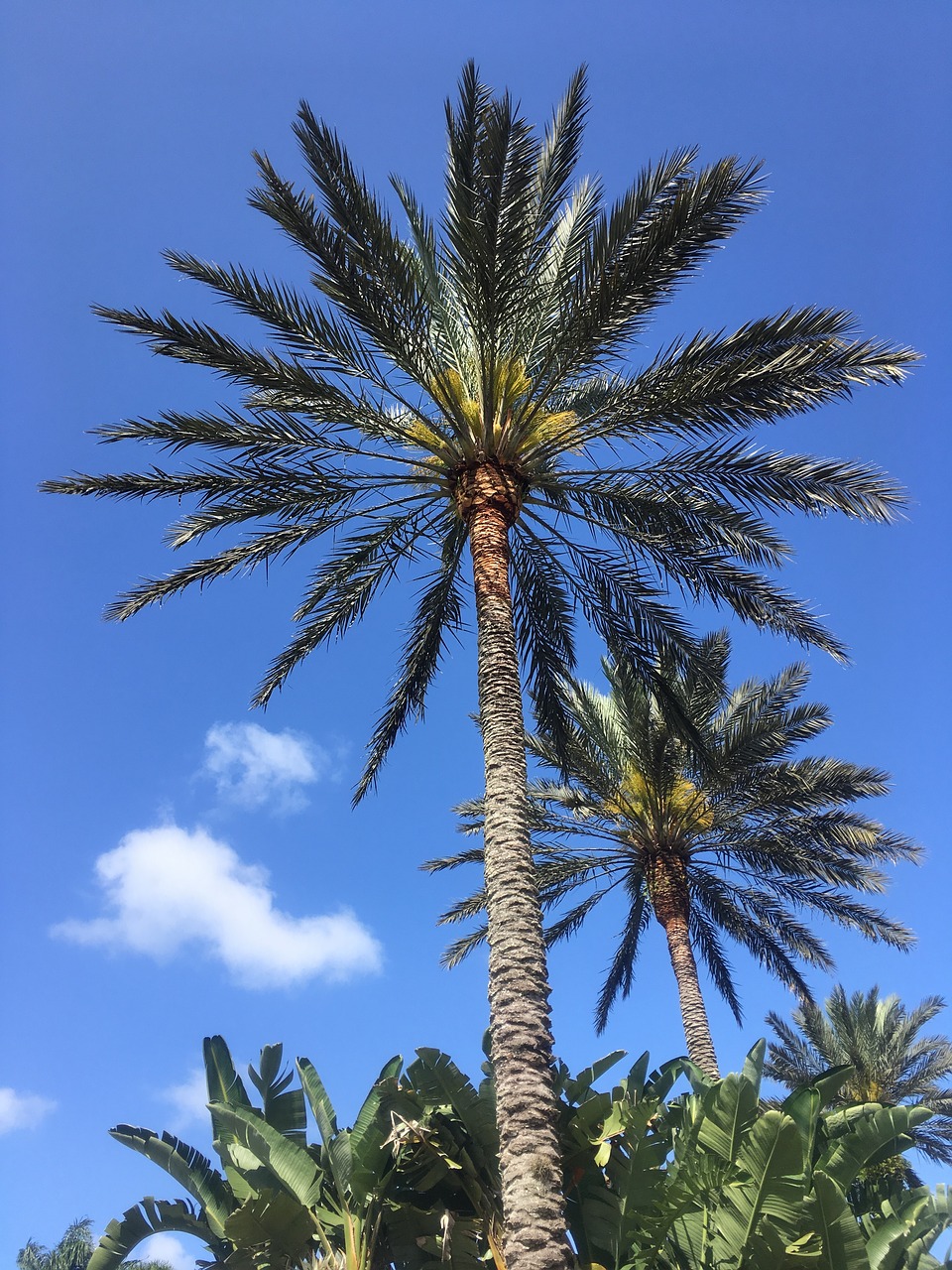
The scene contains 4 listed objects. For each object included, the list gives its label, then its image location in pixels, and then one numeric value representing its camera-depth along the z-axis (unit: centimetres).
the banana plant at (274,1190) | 865
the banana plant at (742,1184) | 704
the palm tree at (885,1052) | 2394
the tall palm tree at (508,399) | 940
